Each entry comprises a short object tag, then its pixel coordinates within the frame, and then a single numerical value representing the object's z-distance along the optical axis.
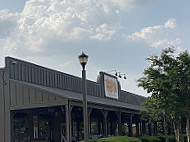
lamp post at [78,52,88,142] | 15.18
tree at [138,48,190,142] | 27.62
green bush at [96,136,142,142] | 25.92
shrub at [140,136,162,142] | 37.47
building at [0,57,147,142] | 28.44
